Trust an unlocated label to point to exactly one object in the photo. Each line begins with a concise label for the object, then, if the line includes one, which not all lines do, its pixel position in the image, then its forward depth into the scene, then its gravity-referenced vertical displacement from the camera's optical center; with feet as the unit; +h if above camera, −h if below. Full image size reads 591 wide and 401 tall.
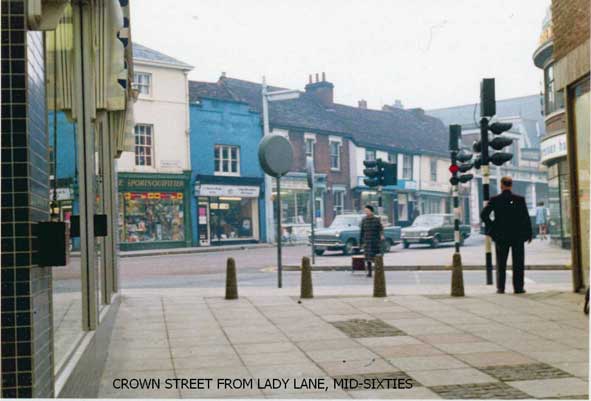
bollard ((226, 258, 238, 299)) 35.94 -2.72
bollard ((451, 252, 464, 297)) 35.22 -2.86
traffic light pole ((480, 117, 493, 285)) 40.66 +2.59
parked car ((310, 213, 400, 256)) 84.12 -1.44
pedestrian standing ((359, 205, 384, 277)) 56.08 -1.04
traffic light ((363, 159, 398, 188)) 63.72 +4.50
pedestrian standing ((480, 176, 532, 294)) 35.76 -0.37
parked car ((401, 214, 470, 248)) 98.63 -1.05
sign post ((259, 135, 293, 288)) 43.09 +4.22
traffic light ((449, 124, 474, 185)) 56.59 +5.12
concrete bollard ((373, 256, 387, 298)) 35.73 -2.84
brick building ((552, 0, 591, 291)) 33.01 +5.02
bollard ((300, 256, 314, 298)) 35.83 -2.80
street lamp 118.11 +6.71
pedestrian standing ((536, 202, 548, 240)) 113.39 +0.15
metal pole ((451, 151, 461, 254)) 57.16 +1.32
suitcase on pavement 58.95 -3.10
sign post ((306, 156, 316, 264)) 73.31 +5.39
